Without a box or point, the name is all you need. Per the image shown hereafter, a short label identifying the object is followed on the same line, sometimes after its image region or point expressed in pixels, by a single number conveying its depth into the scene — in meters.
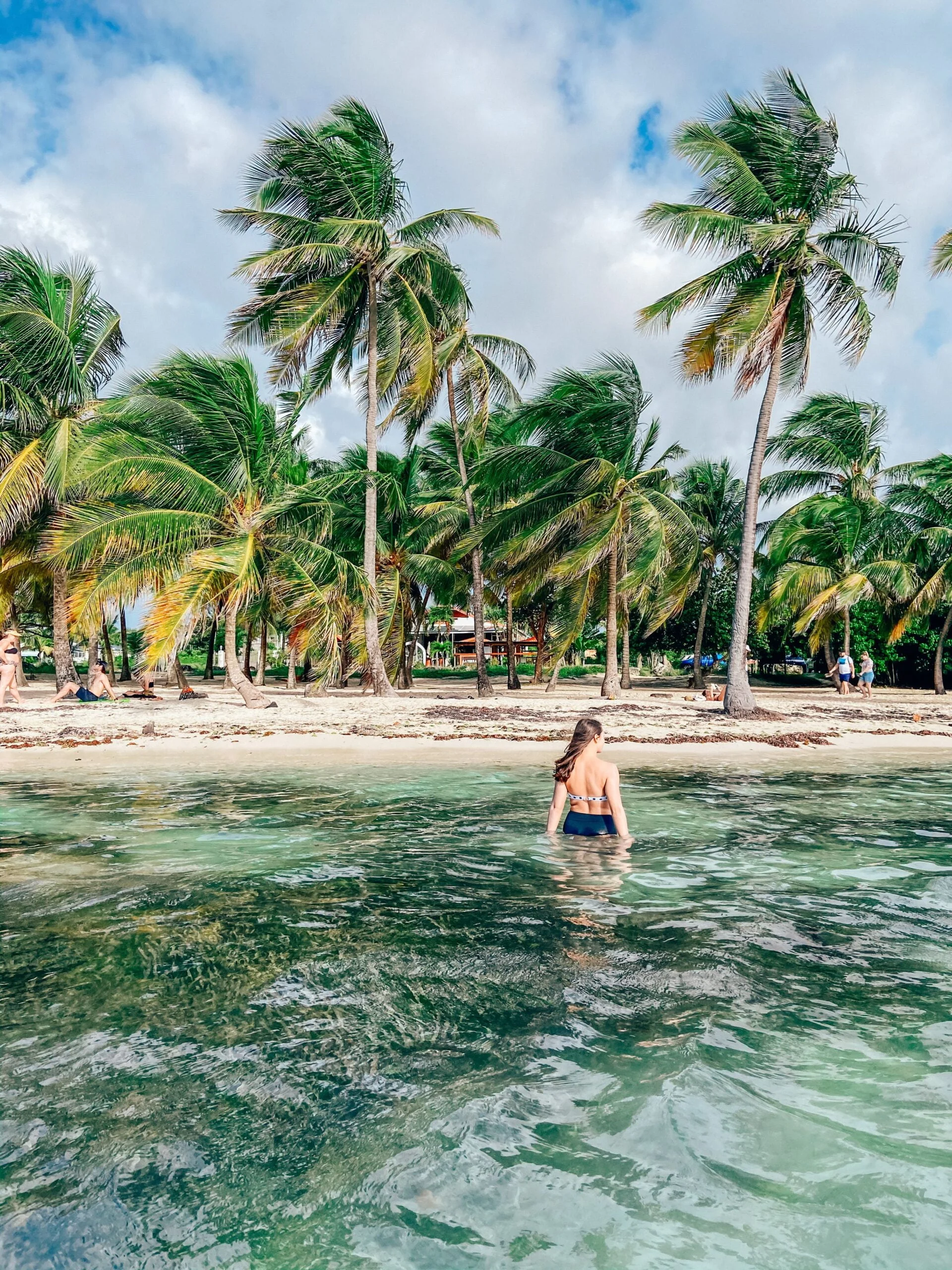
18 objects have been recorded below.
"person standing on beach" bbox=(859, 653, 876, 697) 27.86
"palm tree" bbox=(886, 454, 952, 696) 28.39
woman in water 7.67
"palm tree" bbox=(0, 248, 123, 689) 20.98
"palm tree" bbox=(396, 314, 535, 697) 23.17
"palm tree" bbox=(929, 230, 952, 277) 18.16
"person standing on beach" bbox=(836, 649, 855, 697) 29.34
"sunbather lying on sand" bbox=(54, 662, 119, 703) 21.88
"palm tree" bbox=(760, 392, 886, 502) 30.38
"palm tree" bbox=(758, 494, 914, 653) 28.47
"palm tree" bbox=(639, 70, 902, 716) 17.45
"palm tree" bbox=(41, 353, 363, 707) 18.52
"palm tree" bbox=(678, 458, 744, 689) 34.25
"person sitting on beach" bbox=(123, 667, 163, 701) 23.05
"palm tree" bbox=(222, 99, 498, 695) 20.11
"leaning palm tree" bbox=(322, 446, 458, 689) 23.86
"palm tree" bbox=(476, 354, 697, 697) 21.48
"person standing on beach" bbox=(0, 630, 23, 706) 20.50
